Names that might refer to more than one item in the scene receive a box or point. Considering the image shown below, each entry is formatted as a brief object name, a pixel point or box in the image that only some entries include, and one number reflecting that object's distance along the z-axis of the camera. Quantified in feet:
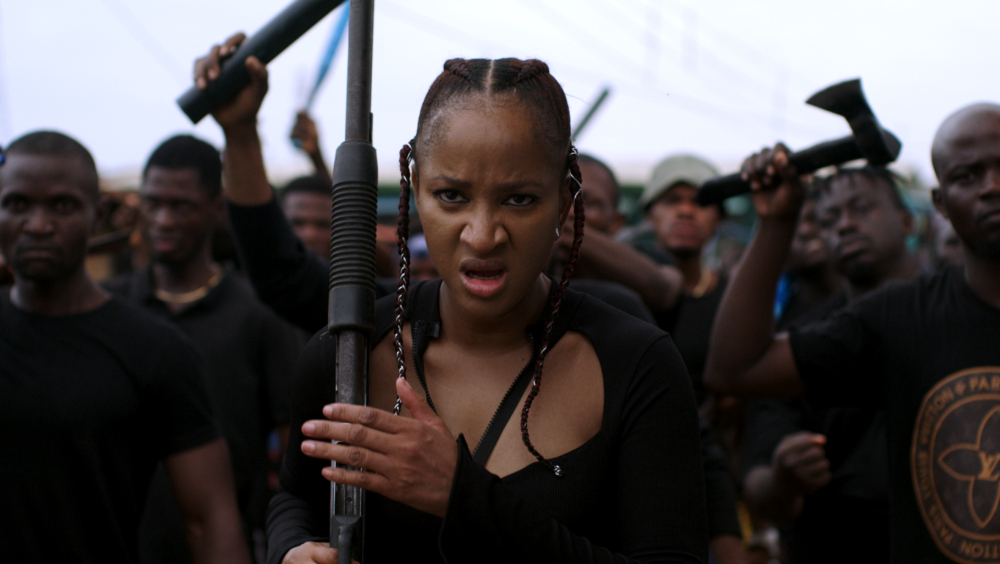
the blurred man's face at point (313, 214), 17.30
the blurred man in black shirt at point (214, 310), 14.89
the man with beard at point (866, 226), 15.46
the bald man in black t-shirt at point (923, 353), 8.89
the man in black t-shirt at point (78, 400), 9.43
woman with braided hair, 5.97
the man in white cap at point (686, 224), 16.83
